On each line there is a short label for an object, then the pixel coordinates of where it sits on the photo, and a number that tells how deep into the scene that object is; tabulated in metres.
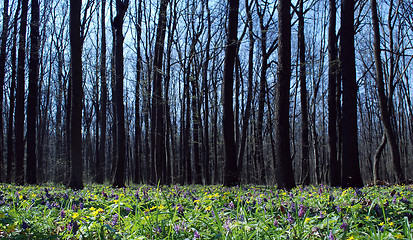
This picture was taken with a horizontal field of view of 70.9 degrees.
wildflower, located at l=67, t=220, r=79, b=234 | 2.12
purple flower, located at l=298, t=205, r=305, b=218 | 2.35
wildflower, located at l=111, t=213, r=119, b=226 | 2.32
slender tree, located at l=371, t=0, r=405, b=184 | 10.89
